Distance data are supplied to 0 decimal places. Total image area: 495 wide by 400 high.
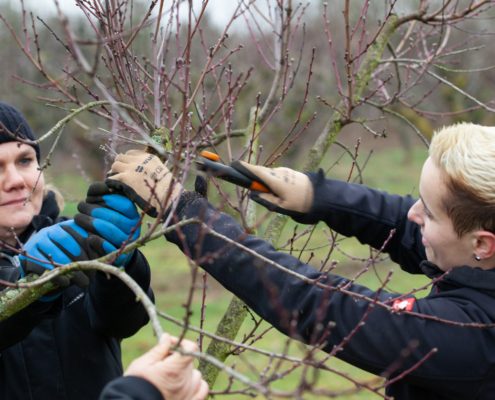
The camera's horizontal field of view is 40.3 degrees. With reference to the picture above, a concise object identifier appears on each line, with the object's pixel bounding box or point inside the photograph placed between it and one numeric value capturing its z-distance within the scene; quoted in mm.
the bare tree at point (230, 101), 1538
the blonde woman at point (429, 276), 1877
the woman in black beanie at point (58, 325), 2342
